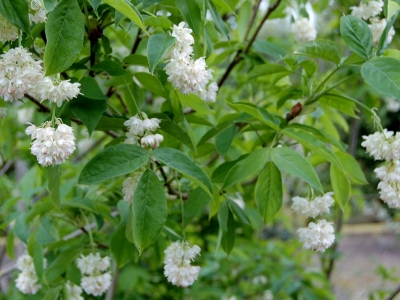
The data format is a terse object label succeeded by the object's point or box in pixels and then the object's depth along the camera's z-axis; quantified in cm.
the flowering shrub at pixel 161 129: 81
